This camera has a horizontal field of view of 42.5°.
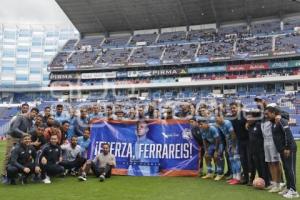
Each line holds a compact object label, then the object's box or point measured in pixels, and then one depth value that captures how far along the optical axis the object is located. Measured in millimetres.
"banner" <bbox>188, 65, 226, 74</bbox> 50900
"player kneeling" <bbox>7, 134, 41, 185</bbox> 8602
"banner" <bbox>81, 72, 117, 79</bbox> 56119
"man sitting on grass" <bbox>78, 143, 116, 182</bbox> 9664
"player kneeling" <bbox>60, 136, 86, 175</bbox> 9828
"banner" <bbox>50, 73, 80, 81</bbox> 58631
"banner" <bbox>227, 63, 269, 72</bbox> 48497
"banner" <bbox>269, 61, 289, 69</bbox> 47475
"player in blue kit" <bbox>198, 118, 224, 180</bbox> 9266
